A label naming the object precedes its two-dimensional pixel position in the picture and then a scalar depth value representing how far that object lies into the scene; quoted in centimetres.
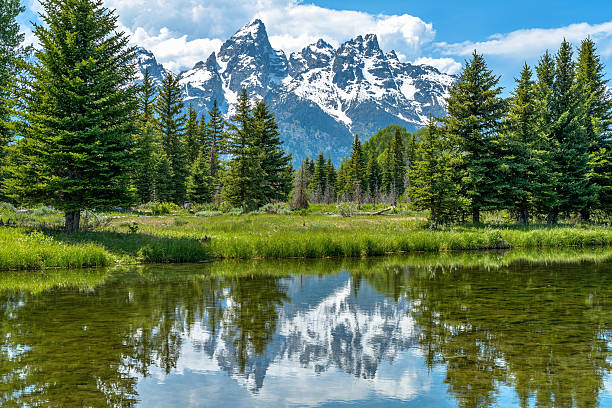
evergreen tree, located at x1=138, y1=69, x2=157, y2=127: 6358
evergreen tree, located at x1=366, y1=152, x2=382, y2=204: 11412
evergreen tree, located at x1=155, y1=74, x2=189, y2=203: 6194
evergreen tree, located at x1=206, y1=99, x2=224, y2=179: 7688
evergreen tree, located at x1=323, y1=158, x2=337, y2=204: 11618
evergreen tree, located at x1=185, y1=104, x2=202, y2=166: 8069
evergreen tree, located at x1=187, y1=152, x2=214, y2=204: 6025
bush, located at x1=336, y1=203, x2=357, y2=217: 4666
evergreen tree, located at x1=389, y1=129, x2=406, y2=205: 11231
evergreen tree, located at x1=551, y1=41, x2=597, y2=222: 3728
